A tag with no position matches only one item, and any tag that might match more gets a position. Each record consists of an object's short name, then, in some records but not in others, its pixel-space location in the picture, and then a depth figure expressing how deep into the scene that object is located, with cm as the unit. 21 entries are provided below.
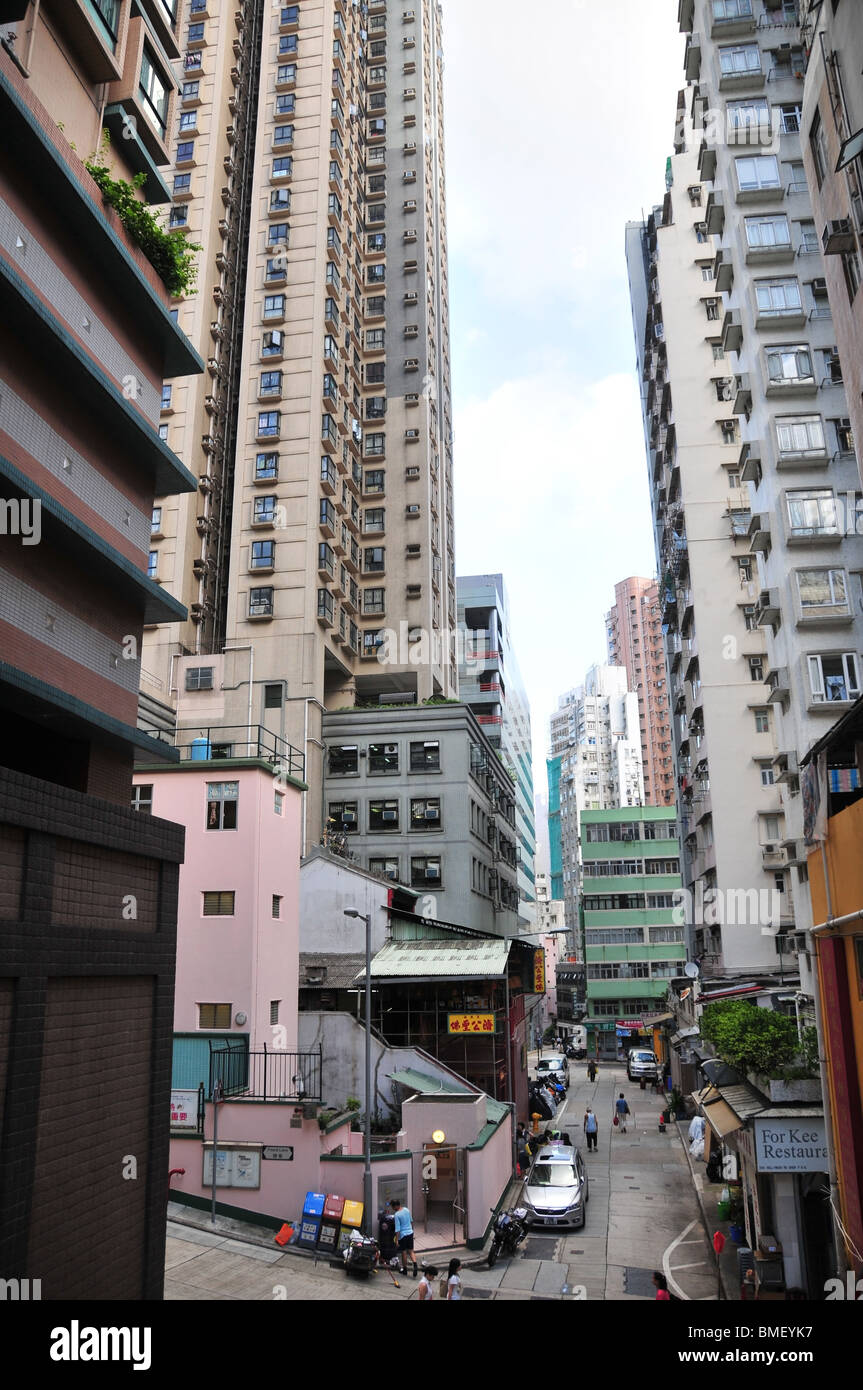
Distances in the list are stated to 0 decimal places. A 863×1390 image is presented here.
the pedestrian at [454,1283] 1791
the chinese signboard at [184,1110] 2329
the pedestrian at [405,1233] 2092
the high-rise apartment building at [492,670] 9406
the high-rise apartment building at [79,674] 1105
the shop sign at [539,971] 4488
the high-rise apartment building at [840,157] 1572
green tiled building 8250
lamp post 2119
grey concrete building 4856
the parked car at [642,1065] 6078
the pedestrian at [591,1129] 3791
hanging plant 1559
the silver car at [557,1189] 2594
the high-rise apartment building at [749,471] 3328
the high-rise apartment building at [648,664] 14612
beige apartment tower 4903
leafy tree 2038
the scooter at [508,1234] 2323
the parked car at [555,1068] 5875
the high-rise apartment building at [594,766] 14088
